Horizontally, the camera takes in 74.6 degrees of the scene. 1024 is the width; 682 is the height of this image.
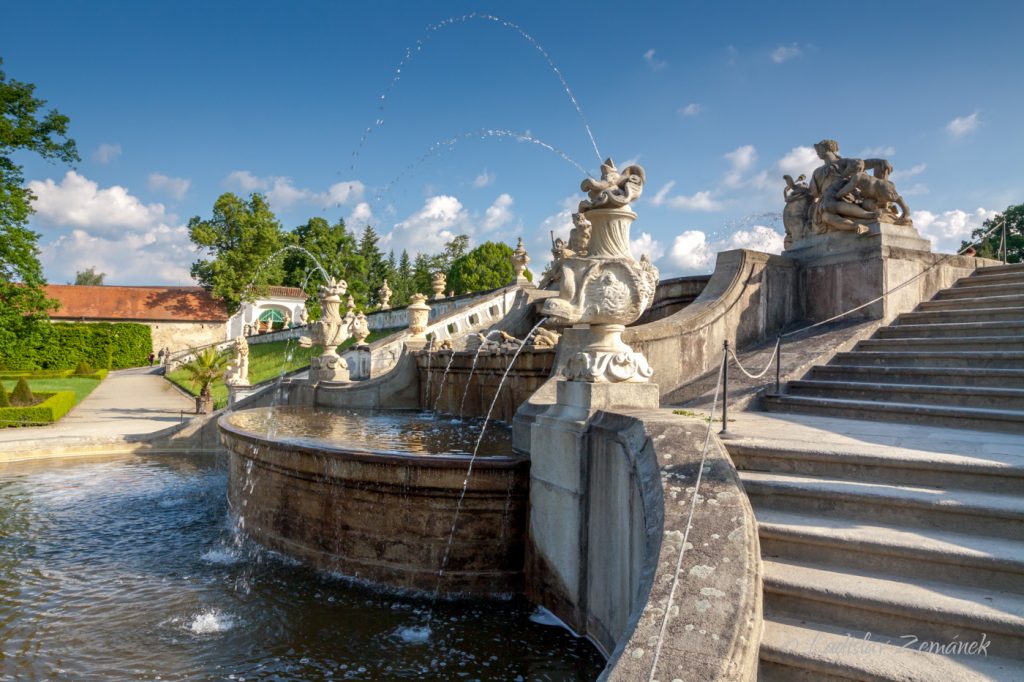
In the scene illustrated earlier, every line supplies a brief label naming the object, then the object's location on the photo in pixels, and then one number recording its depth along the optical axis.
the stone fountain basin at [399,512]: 6.33
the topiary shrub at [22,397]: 20.73
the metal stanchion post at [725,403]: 5.36
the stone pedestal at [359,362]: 21.41
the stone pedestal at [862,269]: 9.66
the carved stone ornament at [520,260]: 23.73
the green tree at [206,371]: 21.33
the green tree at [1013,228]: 36.59
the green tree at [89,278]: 117.69
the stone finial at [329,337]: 15.38
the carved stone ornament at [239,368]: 20.80
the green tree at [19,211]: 24.30
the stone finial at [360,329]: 24.29
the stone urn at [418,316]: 17.98
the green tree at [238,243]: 56.12
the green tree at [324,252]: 65.44
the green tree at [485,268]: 68.38
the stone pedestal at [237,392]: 19.88
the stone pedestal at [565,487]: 5.46
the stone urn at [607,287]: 5.55
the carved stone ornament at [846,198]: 10.03
